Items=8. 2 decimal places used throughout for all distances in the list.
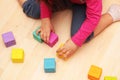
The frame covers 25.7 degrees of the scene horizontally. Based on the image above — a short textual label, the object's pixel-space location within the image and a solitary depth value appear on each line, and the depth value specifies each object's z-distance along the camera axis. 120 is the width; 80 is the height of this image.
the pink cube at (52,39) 1.20
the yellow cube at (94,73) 1.10
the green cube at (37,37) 1.22
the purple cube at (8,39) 1.20
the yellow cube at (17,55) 1.16
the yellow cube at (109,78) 1.10
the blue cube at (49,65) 1.12
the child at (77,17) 1.12
